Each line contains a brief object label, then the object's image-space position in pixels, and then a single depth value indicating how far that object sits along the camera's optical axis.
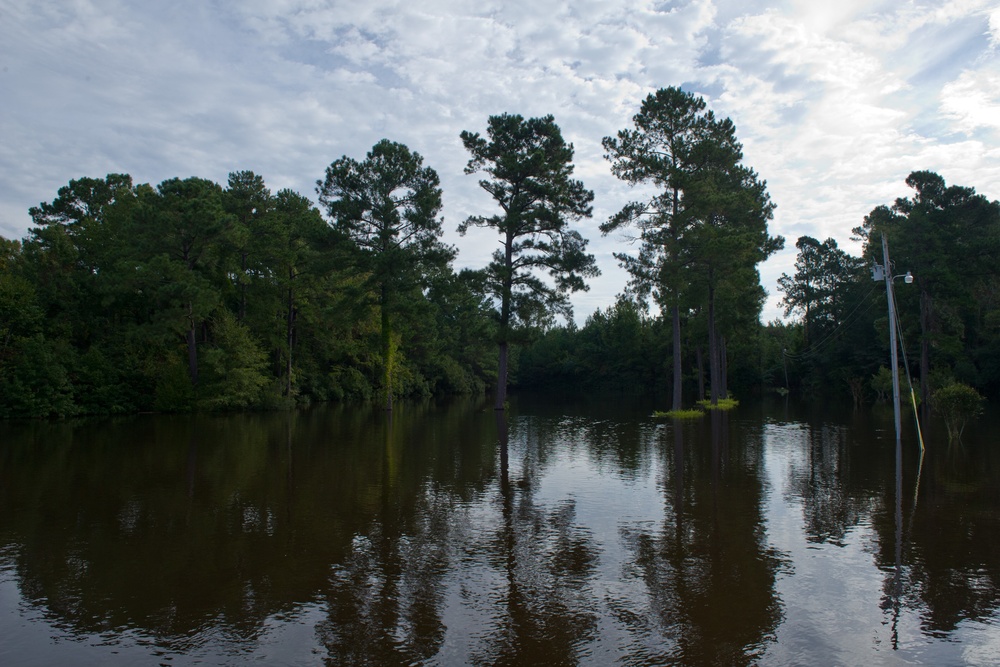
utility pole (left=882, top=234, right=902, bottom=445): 17.52
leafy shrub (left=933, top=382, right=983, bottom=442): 19.14
